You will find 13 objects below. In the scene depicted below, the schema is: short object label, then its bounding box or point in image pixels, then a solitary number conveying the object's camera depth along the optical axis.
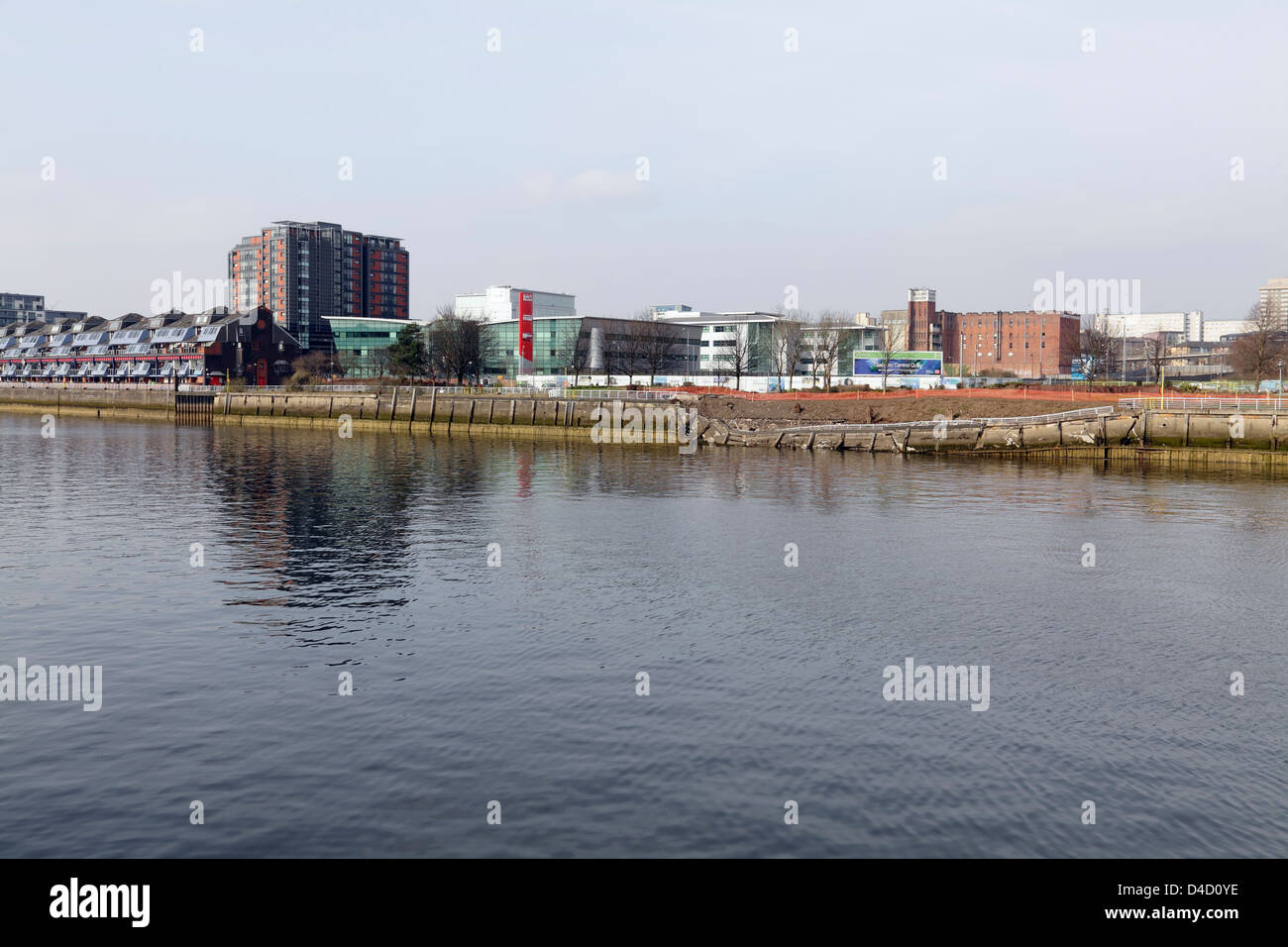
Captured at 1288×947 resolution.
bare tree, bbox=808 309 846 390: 144.12
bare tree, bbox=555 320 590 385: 160.38
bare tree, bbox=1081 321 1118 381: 130.12
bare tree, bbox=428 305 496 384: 154.75
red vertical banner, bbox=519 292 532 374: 169.62
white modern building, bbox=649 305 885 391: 166.75
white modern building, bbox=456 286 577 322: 176.88
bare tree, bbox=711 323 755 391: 168.25
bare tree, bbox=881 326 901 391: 135.62
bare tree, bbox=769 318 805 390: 151.12
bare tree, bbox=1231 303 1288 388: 119.31
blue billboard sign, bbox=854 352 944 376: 146.50
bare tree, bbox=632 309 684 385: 155.88
